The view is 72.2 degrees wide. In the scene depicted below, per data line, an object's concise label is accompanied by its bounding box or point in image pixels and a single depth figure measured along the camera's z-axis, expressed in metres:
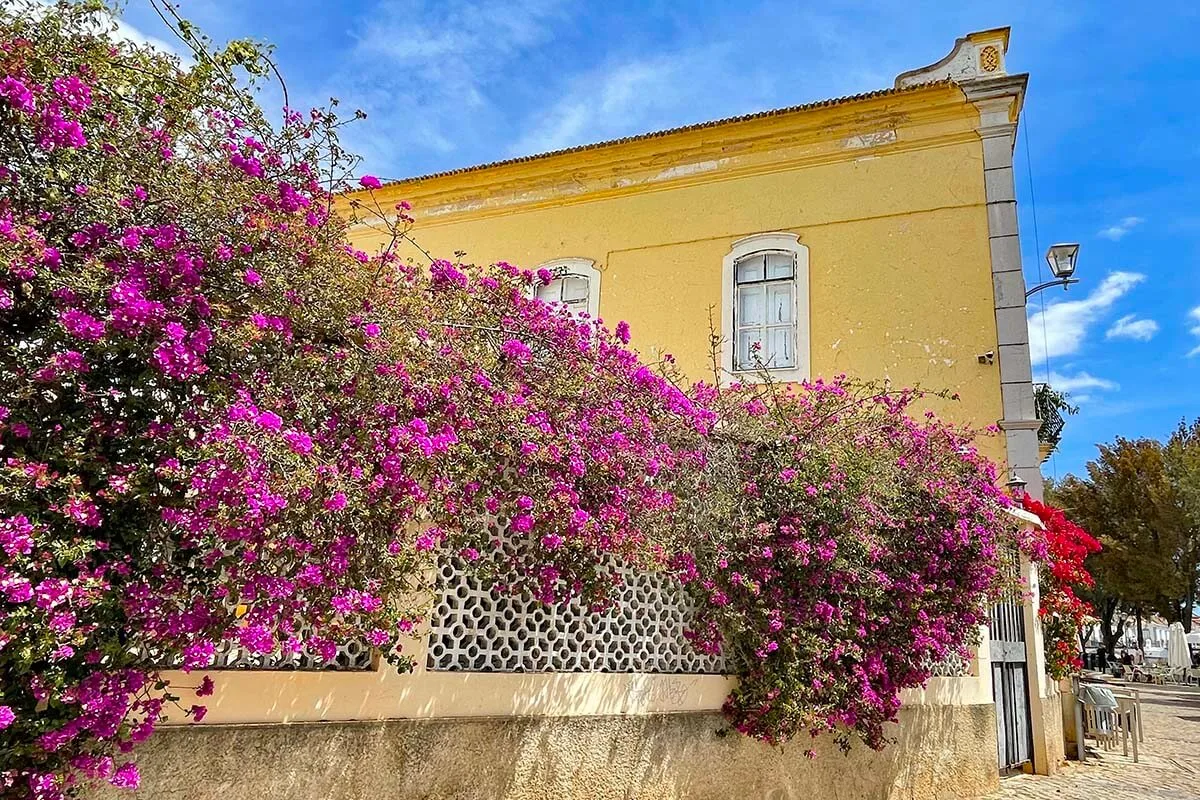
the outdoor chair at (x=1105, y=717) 10.52
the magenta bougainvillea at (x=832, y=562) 5.30
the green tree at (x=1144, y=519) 26.05
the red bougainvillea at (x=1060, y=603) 9.89
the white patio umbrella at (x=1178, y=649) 31.01
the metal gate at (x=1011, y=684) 8.55
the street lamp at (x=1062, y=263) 10.60
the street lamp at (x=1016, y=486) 9.16
